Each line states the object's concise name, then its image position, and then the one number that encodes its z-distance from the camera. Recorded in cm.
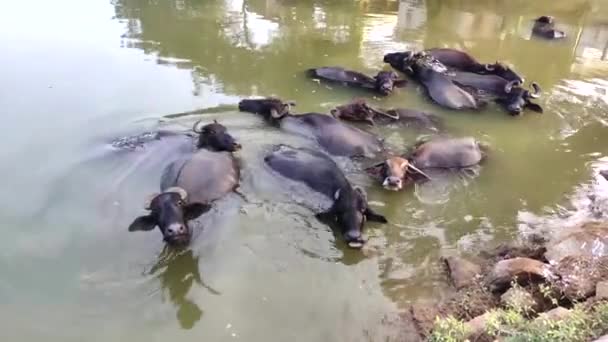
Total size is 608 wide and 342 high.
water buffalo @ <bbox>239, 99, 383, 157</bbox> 670
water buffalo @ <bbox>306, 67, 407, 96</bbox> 818
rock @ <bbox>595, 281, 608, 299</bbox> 414
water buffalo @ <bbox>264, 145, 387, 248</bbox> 539
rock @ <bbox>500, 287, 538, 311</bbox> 432
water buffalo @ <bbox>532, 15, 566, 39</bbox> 1056
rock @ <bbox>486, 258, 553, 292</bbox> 468
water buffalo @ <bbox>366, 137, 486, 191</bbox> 608
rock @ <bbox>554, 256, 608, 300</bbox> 443
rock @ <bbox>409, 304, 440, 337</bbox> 439
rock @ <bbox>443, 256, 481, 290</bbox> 487
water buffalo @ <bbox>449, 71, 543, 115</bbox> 789
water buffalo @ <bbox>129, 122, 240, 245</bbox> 516
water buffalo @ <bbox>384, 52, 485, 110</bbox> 794
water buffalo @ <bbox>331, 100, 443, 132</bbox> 737
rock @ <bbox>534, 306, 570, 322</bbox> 388
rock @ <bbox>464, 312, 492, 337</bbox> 404
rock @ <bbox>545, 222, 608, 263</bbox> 499
